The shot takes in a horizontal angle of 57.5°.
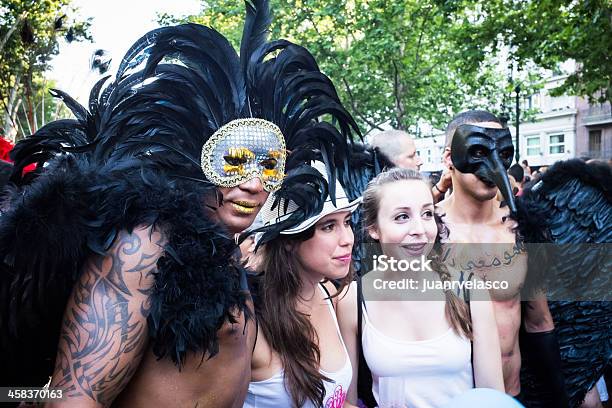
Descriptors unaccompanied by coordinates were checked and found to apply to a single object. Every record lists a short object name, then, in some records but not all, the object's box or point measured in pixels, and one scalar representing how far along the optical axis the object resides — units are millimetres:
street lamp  16069
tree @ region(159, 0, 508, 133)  16625
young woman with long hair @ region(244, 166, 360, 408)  2303
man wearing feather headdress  1450
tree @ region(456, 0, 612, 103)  8898
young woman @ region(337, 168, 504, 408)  2504
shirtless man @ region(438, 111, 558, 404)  3158
